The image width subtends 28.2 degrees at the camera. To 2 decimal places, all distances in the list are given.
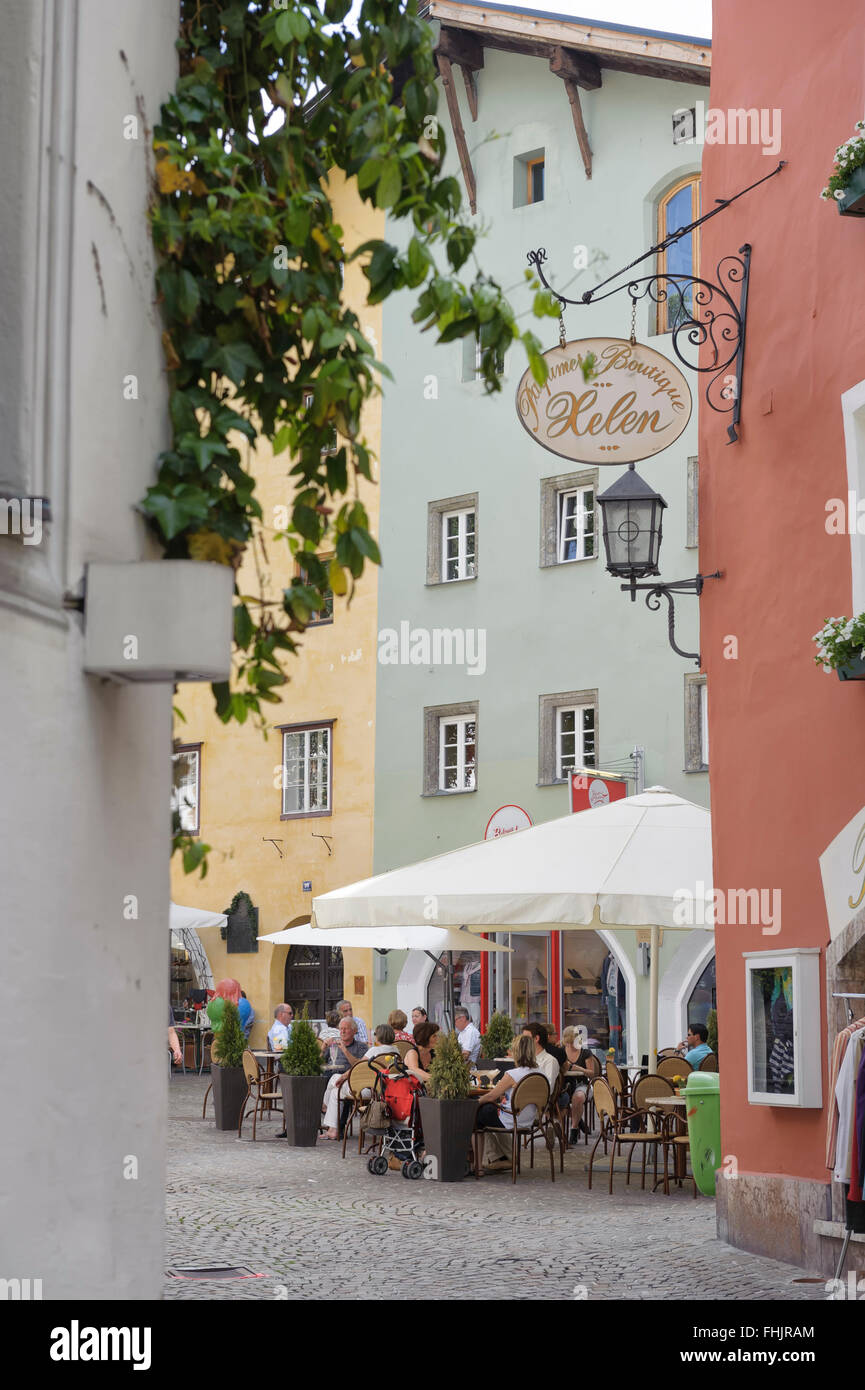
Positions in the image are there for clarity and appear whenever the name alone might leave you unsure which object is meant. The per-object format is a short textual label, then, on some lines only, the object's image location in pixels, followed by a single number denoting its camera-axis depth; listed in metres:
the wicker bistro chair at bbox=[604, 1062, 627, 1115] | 14.89
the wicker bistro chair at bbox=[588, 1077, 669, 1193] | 13.04
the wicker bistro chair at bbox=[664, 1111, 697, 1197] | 13.41
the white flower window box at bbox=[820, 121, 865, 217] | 8.58
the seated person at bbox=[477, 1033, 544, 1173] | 13.88
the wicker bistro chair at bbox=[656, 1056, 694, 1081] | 15.52
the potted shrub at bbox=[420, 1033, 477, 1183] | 13.60
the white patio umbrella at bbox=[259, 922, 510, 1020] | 18.84
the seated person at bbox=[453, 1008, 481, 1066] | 18.81
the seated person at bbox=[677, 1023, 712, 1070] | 15.14
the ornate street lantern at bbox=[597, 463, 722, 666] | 11.91
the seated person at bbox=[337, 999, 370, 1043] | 19.26
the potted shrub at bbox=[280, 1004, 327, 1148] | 15.91
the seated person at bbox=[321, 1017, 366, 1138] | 17.16
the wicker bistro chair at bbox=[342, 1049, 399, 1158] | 14.93
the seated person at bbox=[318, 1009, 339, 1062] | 18.34
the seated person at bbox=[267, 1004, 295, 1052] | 18.89
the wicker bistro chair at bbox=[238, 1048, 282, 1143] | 17.02
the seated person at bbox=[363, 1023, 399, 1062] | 16.42
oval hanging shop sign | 11.06
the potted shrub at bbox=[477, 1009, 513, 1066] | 18.19
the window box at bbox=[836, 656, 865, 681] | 8.50
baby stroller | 14.09
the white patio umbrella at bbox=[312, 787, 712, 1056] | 12.79
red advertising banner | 21.52
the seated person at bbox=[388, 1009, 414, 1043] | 17.44
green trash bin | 12.15
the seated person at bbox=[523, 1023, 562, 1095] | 14.47
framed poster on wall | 9.51
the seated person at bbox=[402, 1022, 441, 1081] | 14.50
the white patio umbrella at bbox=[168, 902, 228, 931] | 28.05
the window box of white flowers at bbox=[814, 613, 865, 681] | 8.50
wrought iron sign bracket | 10.95
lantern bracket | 11.31
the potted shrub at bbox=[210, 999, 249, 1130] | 17.56
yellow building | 27.14
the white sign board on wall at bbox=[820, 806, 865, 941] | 9.01
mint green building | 23.19
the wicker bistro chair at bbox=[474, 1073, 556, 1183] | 13.53
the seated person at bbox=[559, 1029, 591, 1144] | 16.42
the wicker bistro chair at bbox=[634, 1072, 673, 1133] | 13.86
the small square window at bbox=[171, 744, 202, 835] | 30.30
